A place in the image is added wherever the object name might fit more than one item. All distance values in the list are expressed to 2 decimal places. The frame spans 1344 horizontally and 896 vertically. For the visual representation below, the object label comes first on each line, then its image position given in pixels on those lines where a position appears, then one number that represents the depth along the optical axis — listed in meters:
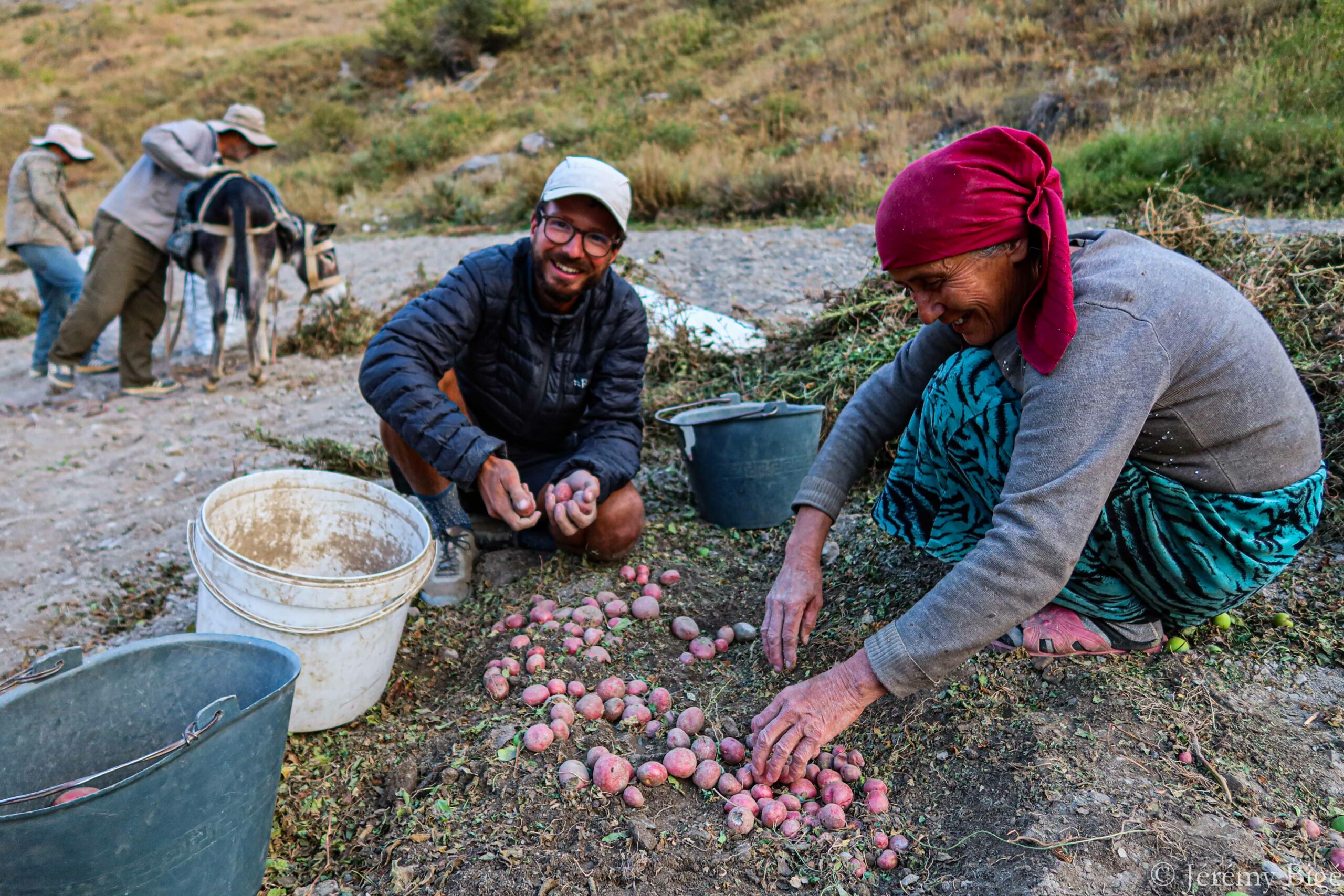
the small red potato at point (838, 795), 1.73
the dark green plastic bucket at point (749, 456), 2.84
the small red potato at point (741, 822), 1.68
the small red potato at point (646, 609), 2.46
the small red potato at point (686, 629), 2.38
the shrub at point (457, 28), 20.12
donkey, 4.92
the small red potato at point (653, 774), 1.80
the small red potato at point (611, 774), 1.79
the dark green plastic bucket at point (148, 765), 1.23
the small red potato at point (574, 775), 1.80
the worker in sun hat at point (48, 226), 5.78
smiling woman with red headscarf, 1.48
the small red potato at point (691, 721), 1.93
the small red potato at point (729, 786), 1.77
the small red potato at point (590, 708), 2.02
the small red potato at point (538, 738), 1.89
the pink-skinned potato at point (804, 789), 1.78
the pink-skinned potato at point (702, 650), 2.29
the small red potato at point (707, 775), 1.79
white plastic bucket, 1.89
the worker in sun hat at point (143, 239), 5.00
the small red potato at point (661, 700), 2.05
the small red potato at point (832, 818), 1.68
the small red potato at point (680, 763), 1.81
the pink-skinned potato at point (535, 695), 2.07
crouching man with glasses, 2.35
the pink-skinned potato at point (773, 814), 1.70
